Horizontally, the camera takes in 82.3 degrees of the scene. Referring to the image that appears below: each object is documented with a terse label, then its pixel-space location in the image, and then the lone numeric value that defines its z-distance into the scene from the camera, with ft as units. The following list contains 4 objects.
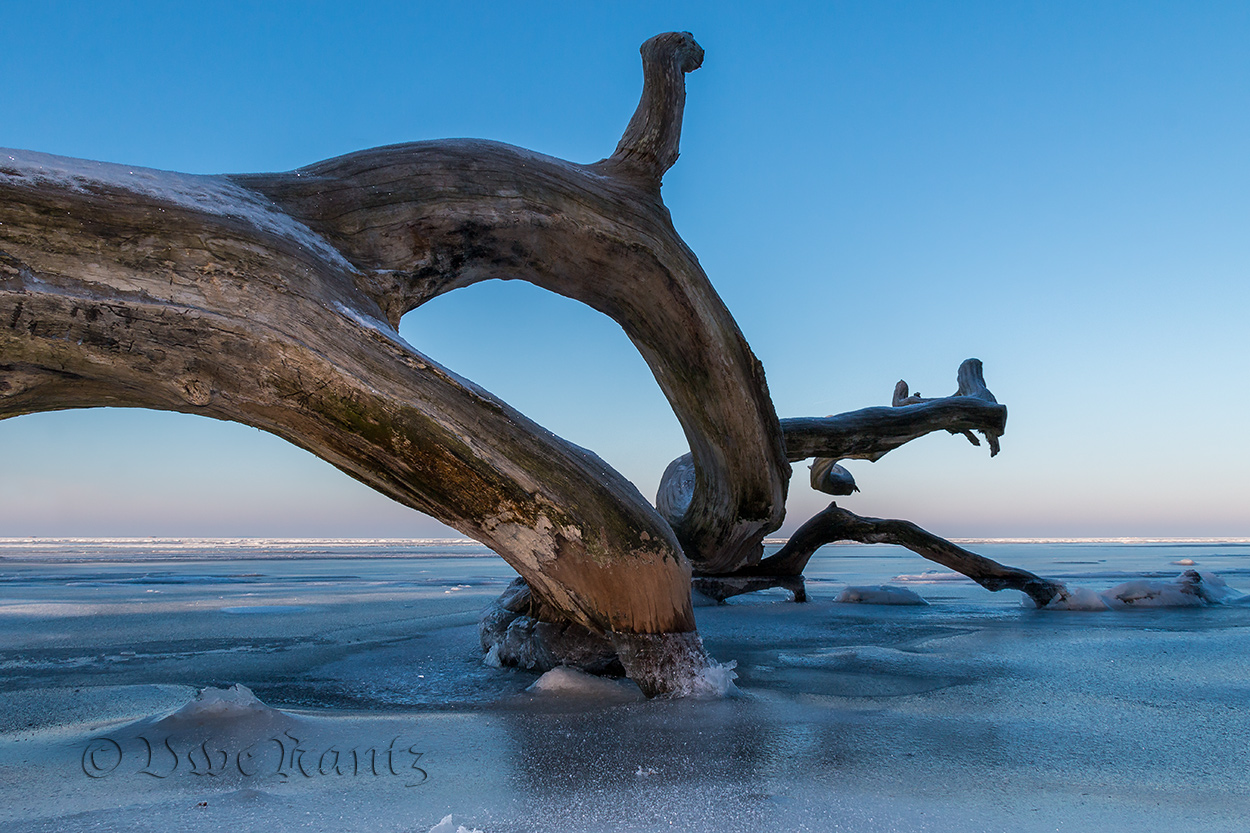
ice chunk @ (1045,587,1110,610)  17.40
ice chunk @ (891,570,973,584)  28.73
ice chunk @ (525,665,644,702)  8.05
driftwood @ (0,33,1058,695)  6.48
